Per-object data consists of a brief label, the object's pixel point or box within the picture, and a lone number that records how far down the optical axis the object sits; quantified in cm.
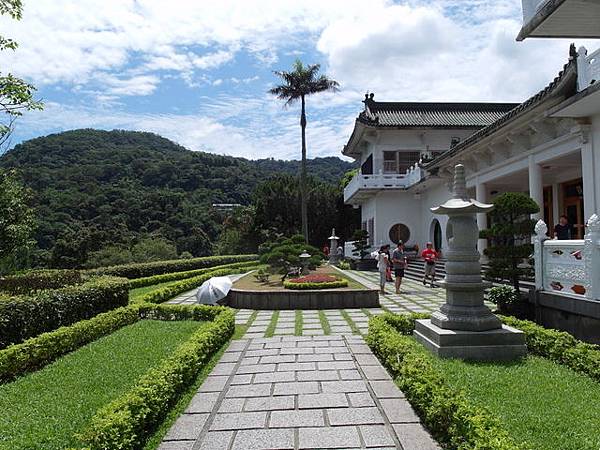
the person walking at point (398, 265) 1404
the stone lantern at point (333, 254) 2860
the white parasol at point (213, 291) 1151
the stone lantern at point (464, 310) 620
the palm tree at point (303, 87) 3025
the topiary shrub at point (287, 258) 1497
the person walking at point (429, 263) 1523
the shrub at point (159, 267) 1887
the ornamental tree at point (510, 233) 847
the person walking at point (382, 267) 1417
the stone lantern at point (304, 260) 1519
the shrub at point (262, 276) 1537
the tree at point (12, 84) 818
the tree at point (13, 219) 1555
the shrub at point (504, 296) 831
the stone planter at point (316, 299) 1163
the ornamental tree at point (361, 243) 2358
